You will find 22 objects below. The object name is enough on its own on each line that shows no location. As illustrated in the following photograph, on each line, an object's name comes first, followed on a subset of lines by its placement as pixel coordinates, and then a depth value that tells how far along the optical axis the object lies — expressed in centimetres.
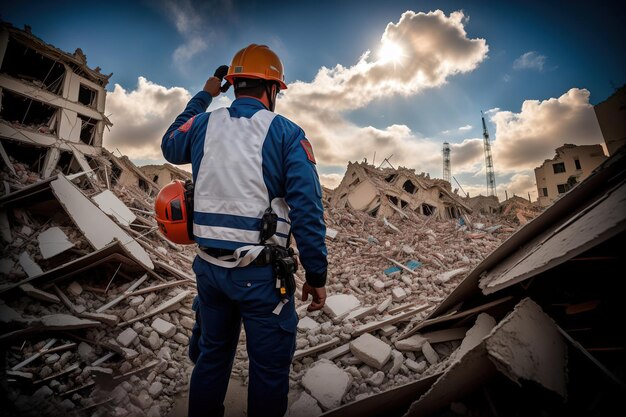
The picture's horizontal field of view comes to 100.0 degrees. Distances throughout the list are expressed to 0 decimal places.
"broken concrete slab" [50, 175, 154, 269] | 504
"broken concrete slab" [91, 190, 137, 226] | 728
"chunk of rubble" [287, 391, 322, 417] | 252
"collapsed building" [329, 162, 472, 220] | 1670
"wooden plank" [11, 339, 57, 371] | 275
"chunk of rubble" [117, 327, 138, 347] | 342
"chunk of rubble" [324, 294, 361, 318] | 455
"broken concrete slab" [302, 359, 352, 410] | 271
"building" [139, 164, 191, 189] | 2426
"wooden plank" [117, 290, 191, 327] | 377
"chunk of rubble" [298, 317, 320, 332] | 420
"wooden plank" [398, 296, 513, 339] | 263
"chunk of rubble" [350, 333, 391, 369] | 310
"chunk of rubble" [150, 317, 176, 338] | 374
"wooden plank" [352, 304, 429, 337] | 372
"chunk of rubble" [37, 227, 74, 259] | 459
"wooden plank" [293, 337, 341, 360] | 343
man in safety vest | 183
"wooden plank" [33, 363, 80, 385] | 268
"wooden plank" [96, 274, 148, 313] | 387
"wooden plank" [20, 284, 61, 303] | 354
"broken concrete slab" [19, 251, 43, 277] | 421
